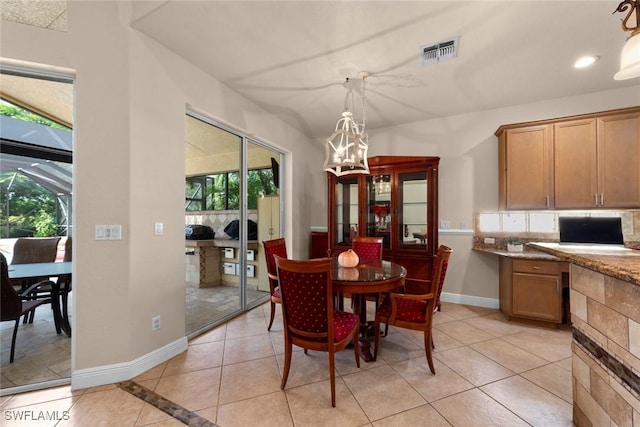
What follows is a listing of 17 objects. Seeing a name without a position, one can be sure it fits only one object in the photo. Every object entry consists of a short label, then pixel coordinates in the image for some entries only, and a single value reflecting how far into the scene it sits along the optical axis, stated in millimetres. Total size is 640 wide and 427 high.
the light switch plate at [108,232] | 1940
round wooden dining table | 1994
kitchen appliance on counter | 2789
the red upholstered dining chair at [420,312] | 2068
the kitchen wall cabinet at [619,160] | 2752
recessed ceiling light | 2449
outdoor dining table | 2291
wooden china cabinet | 3621
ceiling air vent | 2236
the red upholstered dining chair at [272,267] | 2768
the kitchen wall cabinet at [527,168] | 3117
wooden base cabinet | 2877
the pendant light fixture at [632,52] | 1176
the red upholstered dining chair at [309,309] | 1681
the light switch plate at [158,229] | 2211
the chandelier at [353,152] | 2475
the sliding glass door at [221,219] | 3014
